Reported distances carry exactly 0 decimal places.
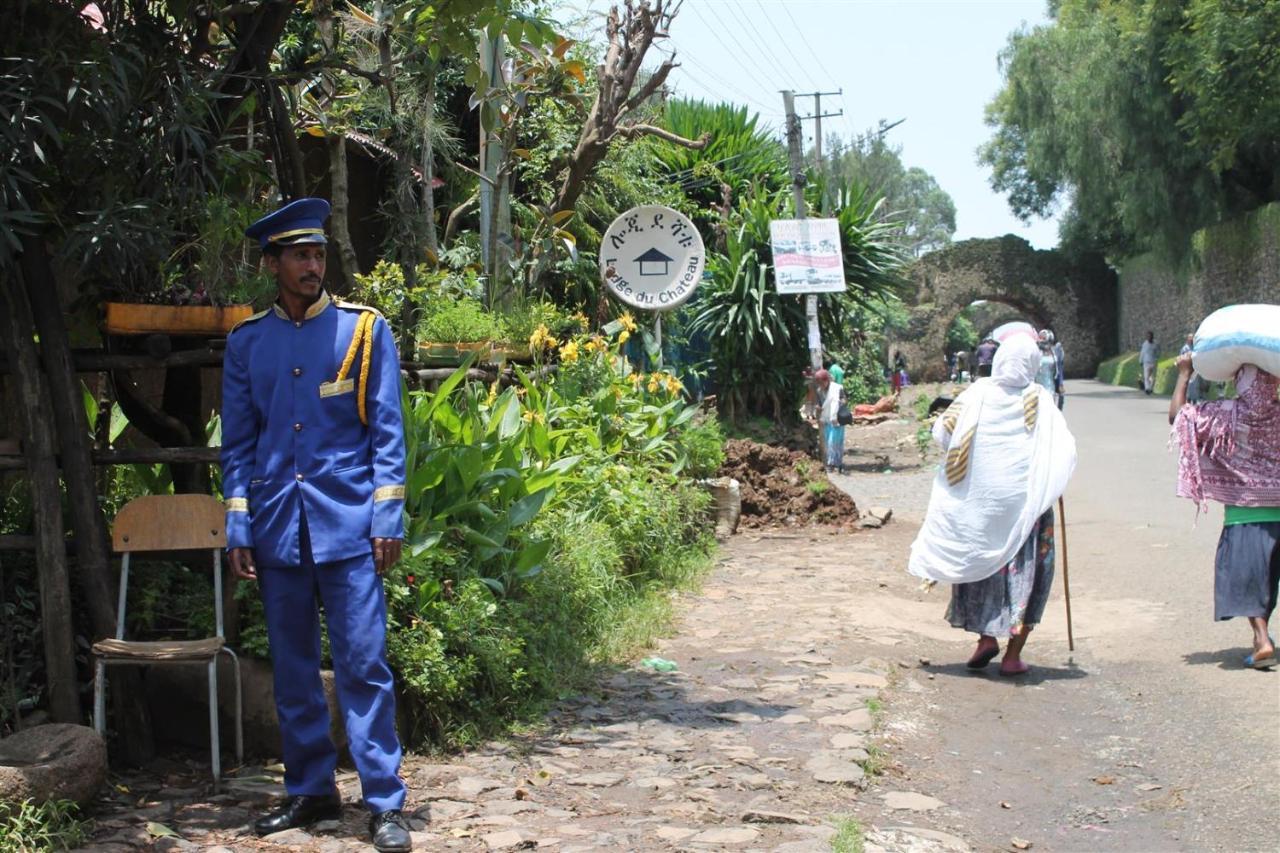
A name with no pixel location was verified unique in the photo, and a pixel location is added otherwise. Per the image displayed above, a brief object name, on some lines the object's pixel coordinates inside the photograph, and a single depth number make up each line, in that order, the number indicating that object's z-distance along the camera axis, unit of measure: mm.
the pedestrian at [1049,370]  20375
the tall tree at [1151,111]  27000
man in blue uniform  4410
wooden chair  4660
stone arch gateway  51938
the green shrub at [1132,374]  34688
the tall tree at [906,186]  77438
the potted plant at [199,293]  5047
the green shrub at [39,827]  3930
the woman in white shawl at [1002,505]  7133
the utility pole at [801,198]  17703
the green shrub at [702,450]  11625
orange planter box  5016
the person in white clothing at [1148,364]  35438
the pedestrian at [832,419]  17750
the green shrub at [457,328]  9906
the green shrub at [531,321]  10492
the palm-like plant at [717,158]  19328
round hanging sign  12188
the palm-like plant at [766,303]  18250
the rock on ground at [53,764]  4043
